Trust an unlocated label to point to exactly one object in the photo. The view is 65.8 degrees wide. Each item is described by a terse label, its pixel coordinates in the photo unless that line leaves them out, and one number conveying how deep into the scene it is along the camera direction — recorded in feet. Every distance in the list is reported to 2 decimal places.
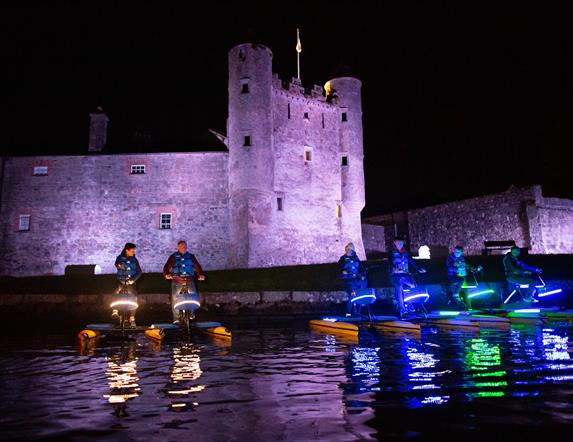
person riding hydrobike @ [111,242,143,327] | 32.27
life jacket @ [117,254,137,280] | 32.27
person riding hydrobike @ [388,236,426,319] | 37.06
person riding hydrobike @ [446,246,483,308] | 43.86
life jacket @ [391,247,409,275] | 37.06
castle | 101.65
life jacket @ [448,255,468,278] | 43.96
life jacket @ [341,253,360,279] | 38.24
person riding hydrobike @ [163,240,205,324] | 31.65
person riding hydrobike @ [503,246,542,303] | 39.96
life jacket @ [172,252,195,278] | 31.71
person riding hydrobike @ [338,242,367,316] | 38.27
